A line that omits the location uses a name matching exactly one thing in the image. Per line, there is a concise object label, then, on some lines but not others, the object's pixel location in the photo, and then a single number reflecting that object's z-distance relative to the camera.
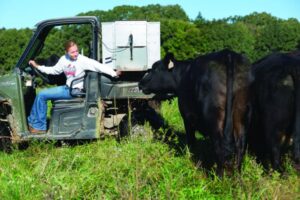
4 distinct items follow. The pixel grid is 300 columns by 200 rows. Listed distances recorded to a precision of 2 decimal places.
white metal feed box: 8.48
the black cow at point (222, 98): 6.04
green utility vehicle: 7.61
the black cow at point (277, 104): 5.97
